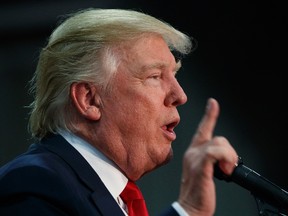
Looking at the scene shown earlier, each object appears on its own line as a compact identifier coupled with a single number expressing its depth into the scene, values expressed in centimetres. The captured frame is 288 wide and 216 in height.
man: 321
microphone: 310
